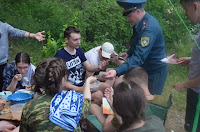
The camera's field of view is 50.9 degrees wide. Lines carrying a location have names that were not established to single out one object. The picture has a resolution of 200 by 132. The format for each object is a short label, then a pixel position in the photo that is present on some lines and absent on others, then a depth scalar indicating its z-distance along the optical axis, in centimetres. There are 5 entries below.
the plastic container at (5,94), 249
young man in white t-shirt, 332
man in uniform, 246
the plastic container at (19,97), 233
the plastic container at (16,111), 218
